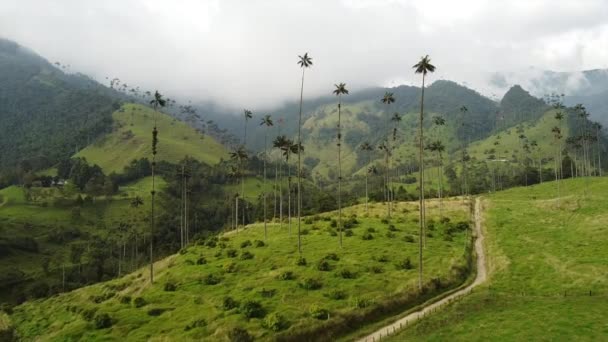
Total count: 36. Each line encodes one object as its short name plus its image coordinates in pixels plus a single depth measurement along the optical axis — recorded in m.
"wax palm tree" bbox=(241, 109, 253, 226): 155.73
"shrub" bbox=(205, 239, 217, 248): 108.97
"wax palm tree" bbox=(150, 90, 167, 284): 88.99
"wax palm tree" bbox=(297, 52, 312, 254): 94.38
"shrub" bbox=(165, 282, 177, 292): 75.56
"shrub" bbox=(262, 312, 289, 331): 52.84
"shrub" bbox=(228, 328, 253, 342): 51.00
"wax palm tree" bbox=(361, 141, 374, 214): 145.12
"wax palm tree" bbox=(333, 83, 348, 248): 97.55
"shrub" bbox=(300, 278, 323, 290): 65.75
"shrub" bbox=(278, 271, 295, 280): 71.21
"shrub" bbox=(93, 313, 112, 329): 62.08
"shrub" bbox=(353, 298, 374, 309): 58.47
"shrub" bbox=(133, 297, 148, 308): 70.00
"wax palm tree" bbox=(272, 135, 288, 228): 102.44
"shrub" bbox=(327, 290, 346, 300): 61.72
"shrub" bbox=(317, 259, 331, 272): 74.09
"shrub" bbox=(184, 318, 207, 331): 56.23
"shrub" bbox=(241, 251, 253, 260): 87.69
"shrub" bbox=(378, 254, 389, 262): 78.31
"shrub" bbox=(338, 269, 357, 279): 70.19
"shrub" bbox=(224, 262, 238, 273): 79.99
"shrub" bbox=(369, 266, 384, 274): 71.94
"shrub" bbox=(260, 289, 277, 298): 64.31
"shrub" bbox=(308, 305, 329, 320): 55.62
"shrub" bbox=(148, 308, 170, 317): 64.88
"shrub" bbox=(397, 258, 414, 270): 74.09
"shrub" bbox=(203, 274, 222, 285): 74.75
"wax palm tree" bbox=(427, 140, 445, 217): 142.55
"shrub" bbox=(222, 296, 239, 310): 60.86
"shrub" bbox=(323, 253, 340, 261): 80.01
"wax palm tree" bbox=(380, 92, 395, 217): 119.68
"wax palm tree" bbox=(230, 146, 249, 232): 127.30
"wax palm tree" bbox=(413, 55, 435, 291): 71.31
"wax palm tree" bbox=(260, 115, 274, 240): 137.38
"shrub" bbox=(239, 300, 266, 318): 56.88
